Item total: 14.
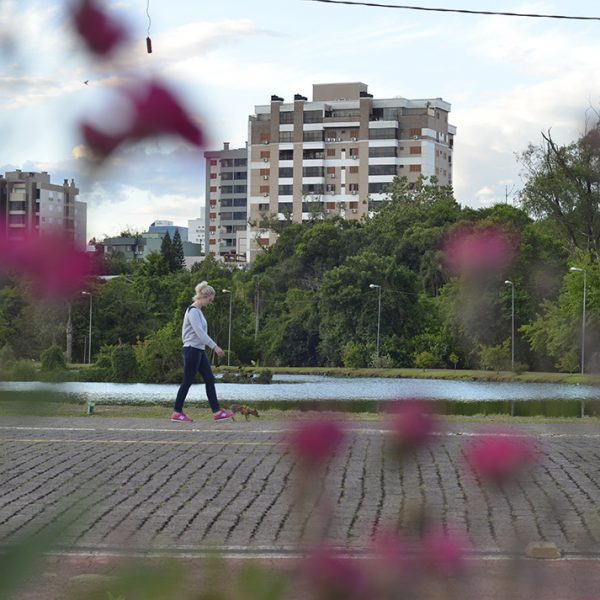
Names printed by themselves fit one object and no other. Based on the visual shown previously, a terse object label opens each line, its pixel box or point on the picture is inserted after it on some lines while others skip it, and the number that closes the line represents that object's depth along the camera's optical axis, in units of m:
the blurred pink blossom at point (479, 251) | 7.04
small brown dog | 43.83
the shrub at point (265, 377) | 84.05
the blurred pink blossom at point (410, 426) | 7.17
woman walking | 40.70
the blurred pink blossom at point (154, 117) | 6.21
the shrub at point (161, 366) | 66.31
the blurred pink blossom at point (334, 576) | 7.38
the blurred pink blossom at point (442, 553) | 7.56
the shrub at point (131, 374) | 62.22
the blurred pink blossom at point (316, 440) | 7.13
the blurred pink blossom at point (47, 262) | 6.45
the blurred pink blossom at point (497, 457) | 7.24
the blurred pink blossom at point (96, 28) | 6.13
